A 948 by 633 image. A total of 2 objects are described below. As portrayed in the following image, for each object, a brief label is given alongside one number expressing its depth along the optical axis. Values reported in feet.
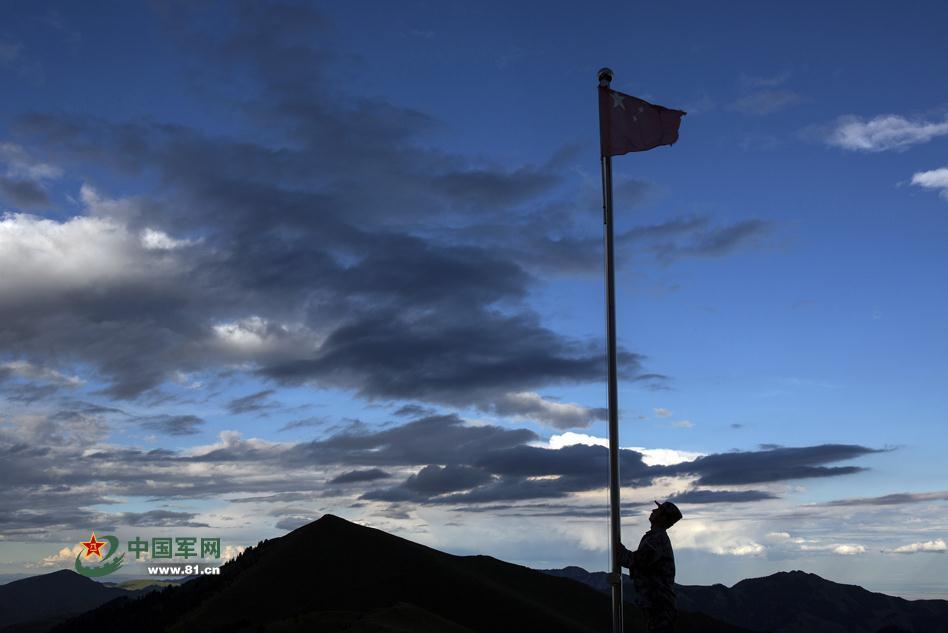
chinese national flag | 82.79
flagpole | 68.28
